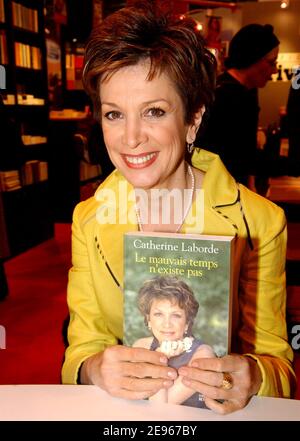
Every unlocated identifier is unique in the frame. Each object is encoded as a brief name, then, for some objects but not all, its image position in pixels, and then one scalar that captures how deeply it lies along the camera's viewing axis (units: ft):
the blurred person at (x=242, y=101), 8.52
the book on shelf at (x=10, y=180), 16.04
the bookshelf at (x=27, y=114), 15.74
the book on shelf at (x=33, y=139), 17.69
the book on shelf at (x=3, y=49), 15.20
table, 2.84
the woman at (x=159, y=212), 3.20
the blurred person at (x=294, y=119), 9.50
